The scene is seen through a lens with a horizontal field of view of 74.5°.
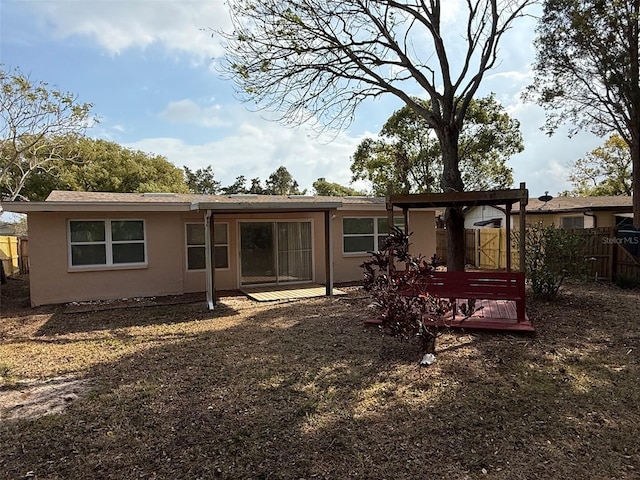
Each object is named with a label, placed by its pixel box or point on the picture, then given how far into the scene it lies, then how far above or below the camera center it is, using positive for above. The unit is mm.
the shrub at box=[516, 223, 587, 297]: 8266 -616
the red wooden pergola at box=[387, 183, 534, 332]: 6258 -780
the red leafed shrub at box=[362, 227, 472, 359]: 5004 -760
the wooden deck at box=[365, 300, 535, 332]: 6214 -1403
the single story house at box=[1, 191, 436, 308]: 9773 -103
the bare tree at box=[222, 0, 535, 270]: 9117 +4118
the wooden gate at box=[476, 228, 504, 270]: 16562 -645
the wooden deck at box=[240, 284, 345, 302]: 10148 -1441
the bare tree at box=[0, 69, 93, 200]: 15945 +5047
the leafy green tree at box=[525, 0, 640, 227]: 9953 +4534
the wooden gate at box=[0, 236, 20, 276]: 17844 -465
